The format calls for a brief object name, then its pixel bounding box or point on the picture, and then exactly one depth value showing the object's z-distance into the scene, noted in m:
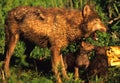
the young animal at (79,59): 19.73
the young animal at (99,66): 18.72
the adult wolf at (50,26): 19.70
